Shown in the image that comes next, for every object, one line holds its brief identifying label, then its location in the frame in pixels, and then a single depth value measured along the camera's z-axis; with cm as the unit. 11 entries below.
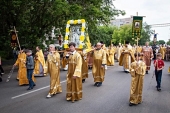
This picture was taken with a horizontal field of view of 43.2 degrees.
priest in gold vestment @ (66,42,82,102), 700
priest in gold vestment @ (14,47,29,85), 998
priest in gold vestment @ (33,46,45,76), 1266
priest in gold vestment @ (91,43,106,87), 939
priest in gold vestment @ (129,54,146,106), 657
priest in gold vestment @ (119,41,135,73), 1249
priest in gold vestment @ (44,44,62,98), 754
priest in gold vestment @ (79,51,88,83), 976
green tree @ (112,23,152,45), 4984
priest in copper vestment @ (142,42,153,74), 1316
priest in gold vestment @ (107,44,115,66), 1833
